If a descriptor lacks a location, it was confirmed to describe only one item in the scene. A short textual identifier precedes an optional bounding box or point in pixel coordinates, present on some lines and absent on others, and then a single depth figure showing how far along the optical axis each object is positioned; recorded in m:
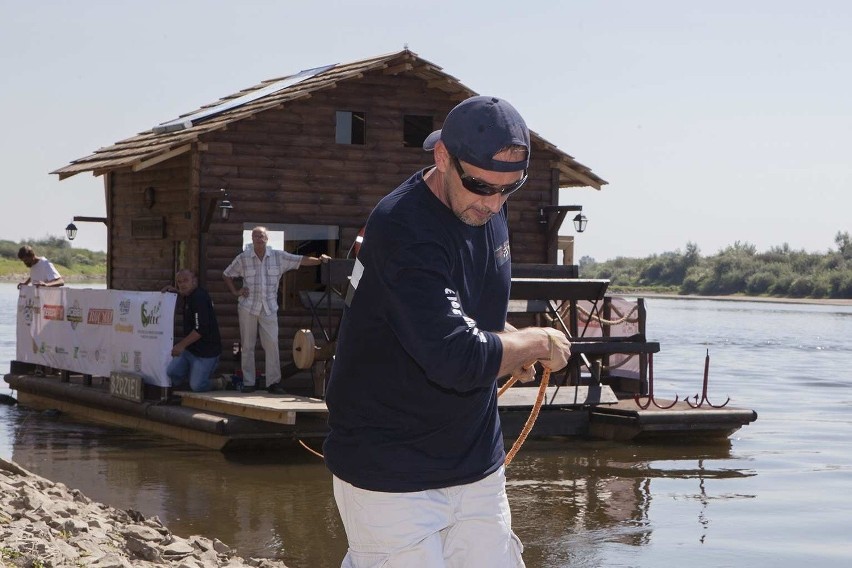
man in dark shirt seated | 14.23
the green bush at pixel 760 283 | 96.94
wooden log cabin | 16.86
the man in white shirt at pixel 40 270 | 18.28
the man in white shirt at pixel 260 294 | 15.06
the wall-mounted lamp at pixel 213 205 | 16.25
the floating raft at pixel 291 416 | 13.09
